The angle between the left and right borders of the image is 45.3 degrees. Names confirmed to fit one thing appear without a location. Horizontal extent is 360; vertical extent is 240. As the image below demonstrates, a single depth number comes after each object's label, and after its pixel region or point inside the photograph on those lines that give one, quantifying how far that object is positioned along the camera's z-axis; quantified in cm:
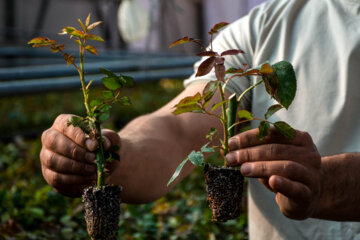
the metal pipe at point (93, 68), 237
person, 125
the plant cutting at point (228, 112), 77
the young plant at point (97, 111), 83
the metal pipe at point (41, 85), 212
